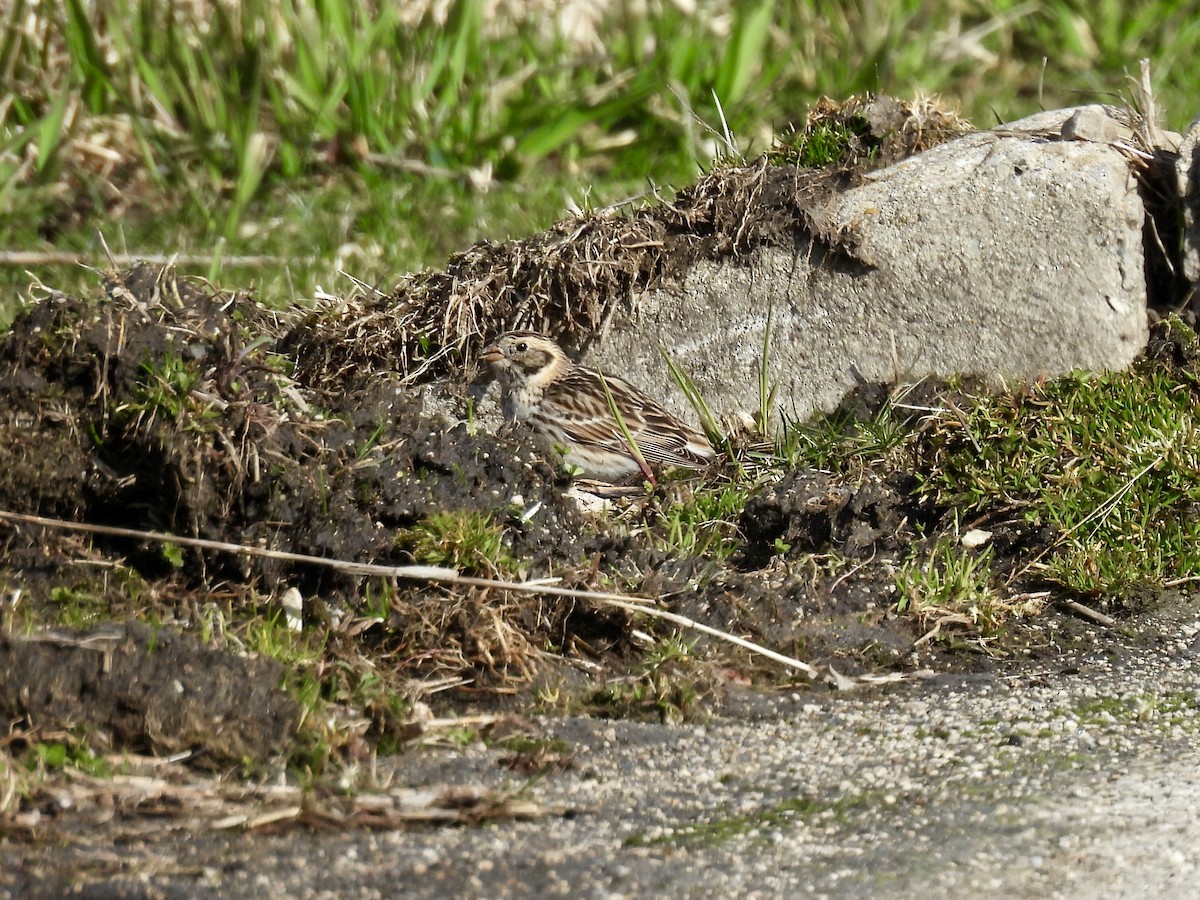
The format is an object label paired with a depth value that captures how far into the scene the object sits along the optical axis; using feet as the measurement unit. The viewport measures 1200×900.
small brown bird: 44.09
